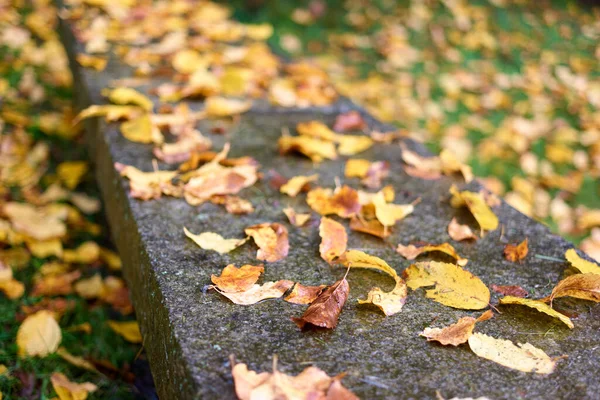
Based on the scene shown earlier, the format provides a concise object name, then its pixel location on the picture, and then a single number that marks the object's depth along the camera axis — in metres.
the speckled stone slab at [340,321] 0.92
